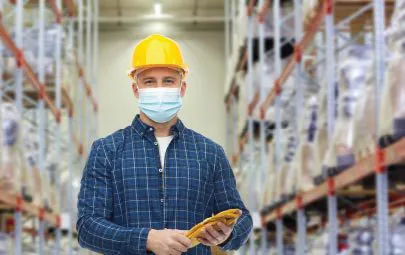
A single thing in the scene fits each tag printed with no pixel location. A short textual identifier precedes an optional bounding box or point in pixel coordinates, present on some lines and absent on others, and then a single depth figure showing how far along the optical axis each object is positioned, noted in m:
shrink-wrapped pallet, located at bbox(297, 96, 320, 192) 7.49
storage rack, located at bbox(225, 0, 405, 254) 4.88
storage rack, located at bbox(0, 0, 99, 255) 9.03
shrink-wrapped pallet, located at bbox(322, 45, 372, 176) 5.71
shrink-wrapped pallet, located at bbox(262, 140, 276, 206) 10.02
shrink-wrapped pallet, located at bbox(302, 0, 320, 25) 7.36
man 2.72
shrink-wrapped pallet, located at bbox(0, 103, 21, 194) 7.73
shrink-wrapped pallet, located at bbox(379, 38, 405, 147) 4.27
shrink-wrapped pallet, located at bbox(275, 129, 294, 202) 9.02
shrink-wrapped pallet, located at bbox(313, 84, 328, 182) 6.67
